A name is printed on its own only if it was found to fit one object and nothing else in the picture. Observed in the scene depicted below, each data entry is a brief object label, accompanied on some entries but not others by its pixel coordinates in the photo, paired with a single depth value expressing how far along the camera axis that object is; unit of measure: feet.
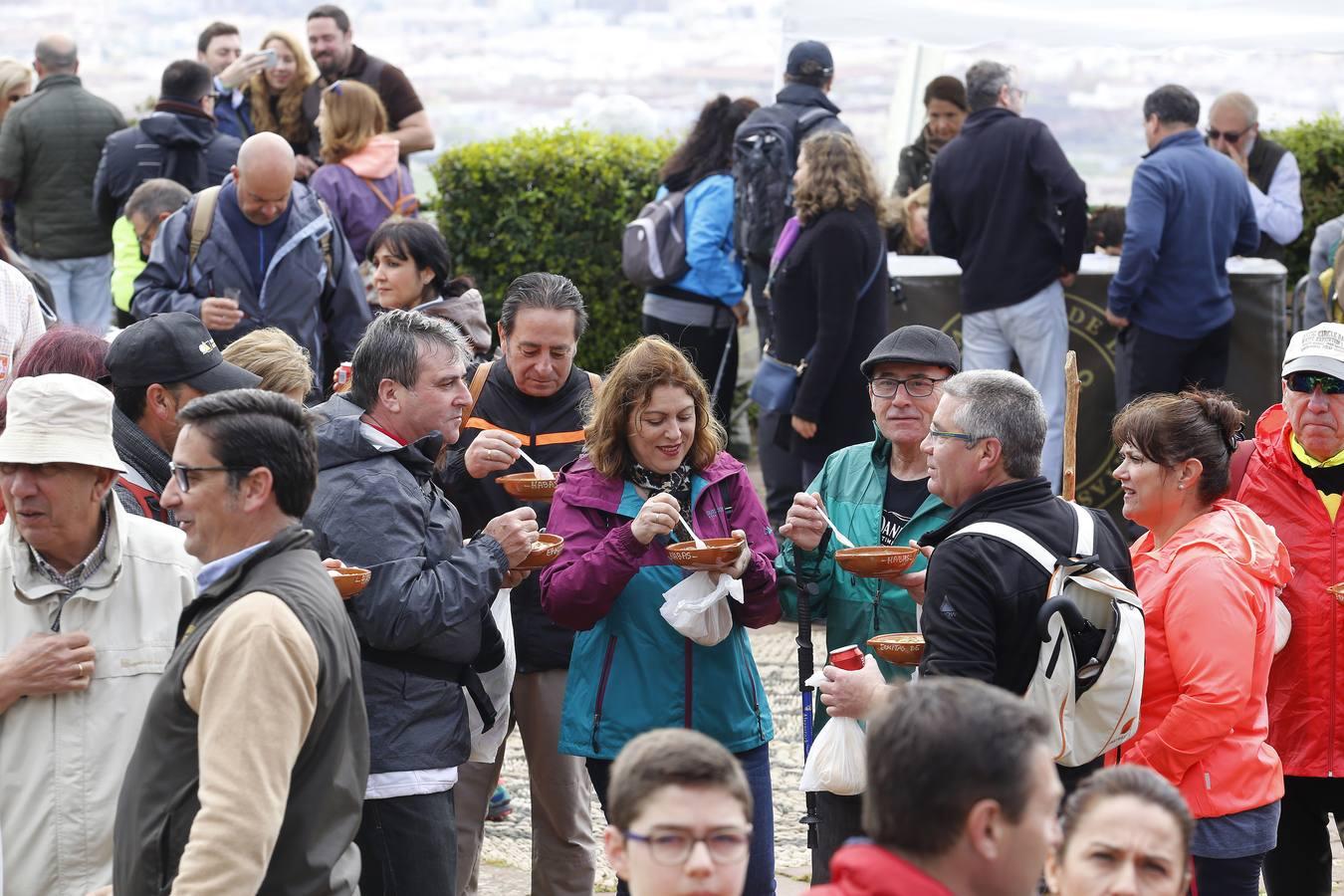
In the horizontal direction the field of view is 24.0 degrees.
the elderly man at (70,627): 21.76
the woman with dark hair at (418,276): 40.88
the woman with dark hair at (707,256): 58.68
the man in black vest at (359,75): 63.30
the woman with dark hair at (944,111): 64.10
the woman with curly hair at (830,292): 49.18
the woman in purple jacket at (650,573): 29.04
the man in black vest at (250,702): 18.52
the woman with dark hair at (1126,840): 18.90
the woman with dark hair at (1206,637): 26.51
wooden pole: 34.18
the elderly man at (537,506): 32.28
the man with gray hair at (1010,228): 54.52
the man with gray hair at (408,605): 25.86
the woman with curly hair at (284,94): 63.30
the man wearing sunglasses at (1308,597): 30.50
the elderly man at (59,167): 64.95
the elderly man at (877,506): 29.54
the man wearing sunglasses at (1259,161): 63.50
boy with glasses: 17.00
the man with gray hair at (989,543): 23.86
